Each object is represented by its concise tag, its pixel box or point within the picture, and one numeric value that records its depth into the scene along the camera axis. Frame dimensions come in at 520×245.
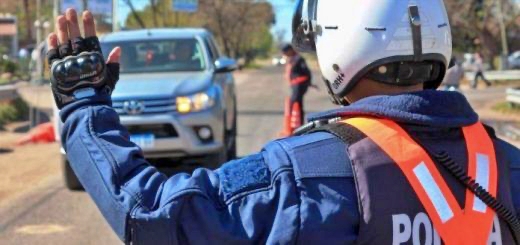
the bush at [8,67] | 37.28
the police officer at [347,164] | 1.64
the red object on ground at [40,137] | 13.73
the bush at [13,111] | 16.80
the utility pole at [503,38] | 40.12
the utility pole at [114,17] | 23.03
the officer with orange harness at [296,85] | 13.49
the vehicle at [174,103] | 8.70
